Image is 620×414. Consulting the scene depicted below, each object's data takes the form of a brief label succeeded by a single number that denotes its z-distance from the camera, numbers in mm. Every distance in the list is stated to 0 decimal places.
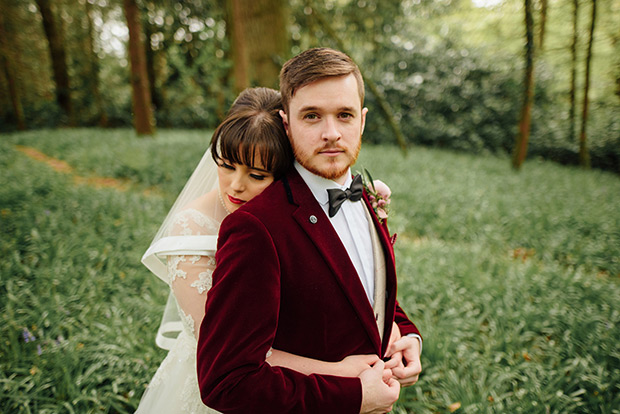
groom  1157
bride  1479
